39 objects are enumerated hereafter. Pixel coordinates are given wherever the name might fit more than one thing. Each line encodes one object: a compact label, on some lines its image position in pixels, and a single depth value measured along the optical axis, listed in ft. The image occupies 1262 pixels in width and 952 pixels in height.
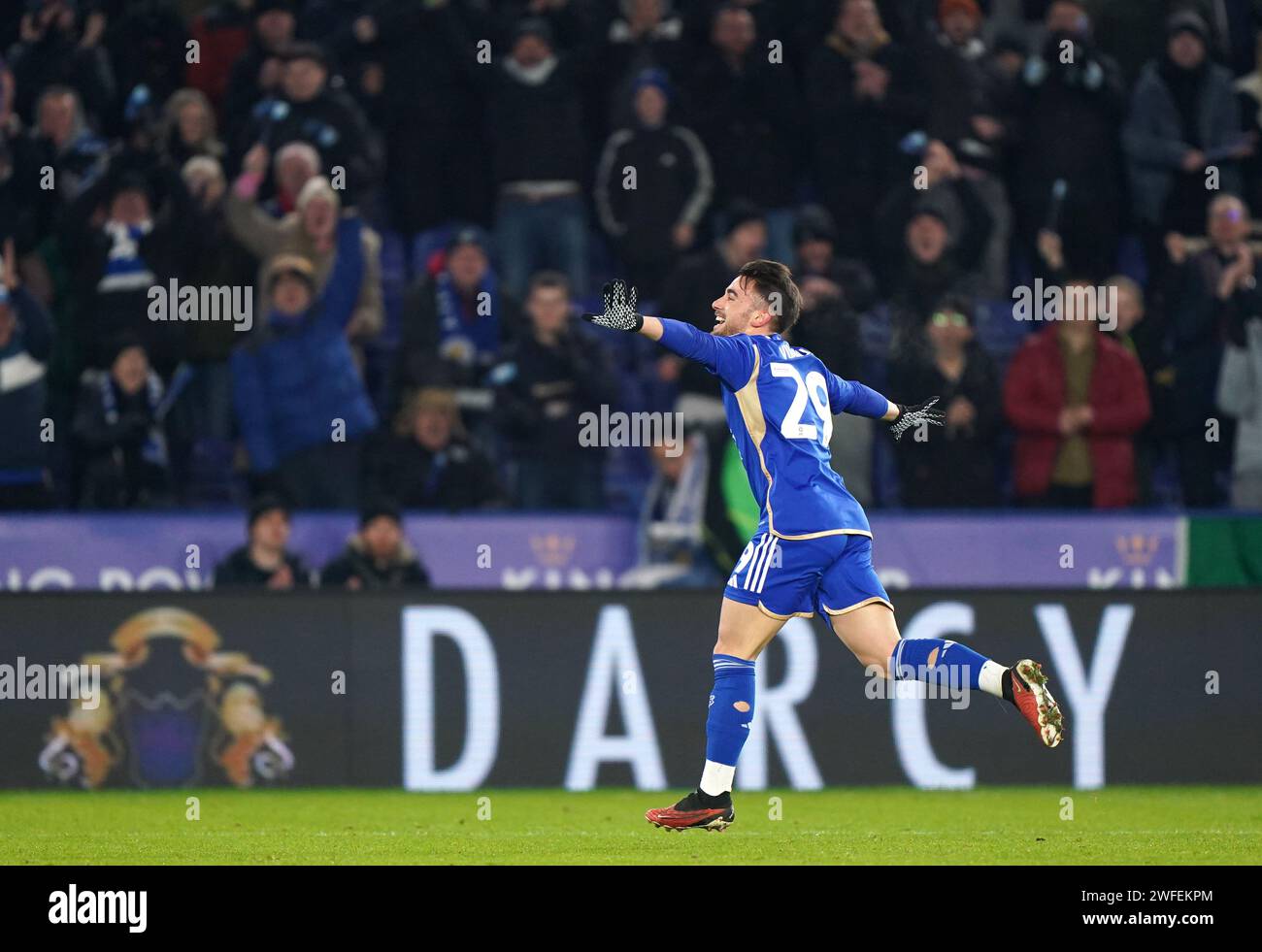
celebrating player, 23.67
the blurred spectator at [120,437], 39.06
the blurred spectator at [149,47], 43.88
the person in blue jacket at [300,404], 39.45
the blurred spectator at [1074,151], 42.55
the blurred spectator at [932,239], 40.37
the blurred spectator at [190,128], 42.19
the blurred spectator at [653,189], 41.63
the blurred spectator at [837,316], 38.32
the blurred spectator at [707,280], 39.22
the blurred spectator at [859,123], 42.55
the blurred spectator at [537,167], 41.83
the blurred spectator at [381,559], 36.73
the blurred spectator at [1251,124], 43.83
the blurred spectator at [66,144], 42.39
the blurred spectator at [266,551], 36.96
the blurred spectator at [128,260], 40.27
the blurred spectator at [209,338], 40.24
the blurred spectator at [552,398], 39.24
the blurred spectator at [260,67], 42.88
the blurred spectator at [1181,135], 43.29
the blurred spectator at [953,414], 38.91
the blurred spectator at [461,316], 39.99
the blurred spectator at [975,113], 42.68
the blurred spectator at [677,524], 38.24
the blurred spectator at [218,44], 44.37
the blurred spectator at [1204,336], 40.73
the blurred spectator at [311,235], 40.57
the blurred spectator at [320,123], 41.70
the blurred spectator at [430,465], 38.88
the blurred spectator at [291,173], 41.06
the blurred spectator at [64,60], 43.57
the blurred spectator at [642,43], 43.04
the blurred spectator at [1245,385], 40.65
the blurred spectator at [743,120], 42.37
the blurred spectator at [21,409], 39.58
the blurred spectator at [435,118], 42.50
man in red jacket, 39.73
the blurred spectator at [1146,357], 40.37
